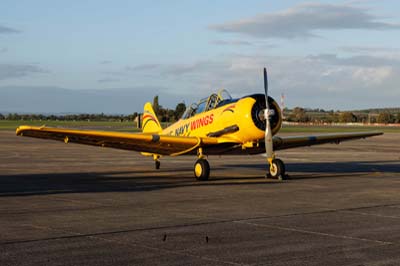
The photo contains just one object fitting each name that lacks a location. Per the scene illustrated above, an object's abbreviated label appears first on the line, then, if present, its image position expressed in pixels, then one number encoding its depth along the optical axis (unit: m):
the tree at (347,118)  162.12
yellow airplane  17.58
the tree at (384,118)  155.38
